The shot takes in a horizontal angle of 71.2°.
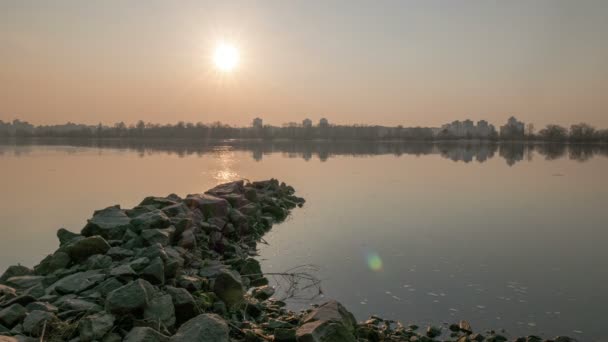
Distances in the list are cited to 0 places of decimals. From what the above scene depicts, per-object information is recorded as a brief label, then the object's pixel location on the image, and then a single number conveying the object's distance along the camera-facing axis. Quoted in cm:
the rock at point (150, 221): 810
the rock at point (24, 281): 605
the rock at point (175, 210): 948
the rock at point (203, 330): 445
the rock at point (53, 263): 662
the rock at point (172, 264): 621
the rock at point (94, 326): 443
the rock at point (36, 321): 453
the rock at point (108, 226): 786
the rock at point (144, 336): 424
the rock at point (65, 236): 816
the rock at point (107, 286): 553
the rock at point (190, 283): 623
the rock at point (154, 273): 585
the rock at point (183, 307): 538
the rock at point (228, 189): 1338
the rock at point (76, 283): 564
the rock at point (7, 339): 400
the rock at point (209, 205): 1054
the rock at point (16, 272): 651
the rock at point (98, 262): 649
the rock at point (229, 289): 618
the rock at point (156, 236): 748
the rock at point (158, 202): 1036
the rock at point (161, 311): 497
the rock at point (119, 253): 684
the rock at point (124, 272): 579
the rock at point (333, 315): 497
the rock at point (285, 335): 488
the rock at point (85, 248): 685
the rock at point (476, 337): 521
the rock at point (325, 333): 456
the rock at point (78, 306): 501
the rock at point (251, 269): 778
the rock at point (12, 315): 469
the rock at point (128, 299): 486
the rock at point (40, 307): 490
